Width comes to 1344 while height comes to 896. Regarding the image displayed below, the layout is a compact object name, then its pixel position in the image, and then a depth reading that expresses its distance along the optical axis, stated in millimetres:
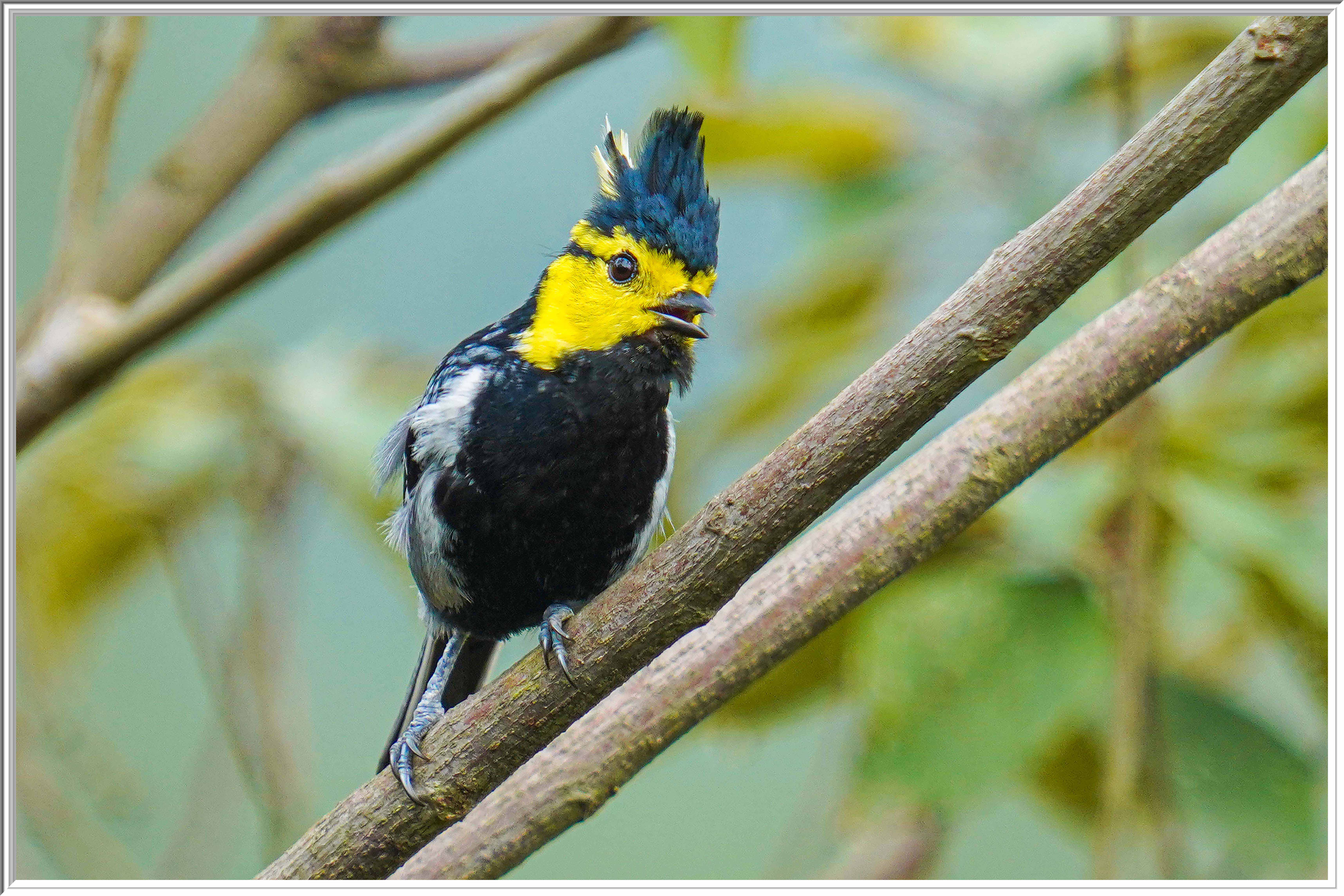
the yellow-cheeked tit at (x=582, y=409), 4863
